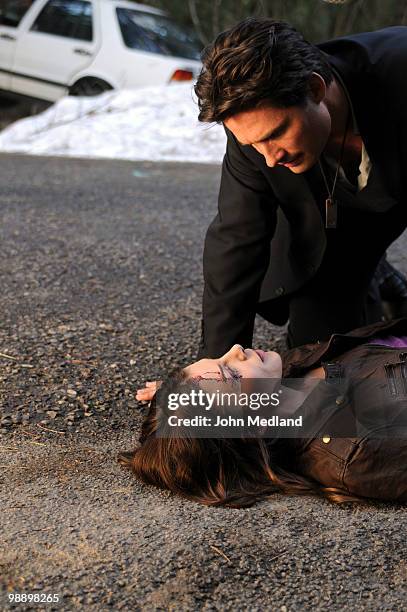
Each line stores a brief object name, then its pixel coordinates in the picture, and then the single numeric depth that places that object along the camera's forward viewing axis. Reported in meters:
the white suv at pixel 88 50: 9.25
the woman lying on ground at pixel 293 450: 2.46
